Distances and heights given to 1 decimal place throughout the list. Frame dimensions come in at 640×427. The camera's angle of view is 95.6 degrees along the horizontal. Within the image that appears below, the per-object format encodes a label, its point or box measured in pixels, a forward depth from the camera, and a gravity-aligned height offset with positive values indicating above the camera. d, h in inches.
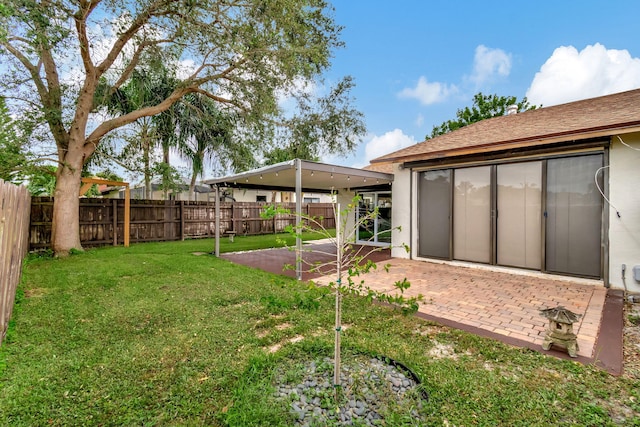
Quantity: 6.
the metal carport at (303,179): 246.7 +39.8
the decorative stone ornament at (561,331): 117.6 -48.4
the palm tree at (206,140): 455.8 +135.3
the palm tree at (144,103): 404.5 +171.5
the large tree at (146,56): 274.2 +168.9
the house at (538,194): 207.2 +17.8
